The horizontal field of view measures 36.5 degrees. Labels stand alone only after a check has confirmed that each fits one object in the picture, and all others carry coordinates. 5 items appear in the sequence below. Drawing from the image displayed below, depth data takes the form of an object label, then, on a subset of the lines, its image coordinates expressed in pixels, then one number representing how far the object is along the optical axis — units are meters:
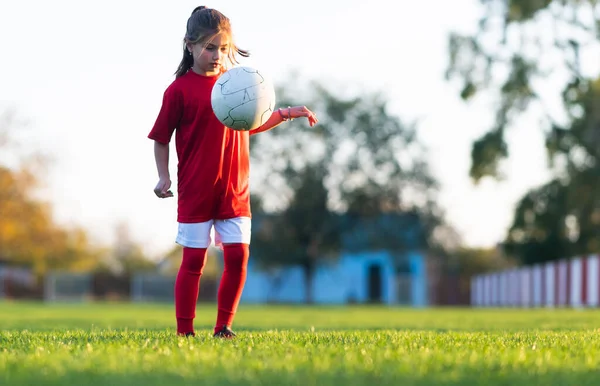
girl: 5.89
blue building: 52.84
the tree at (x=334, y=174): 51.38
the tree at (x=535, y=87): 35.25
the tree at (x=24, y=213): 49.47
